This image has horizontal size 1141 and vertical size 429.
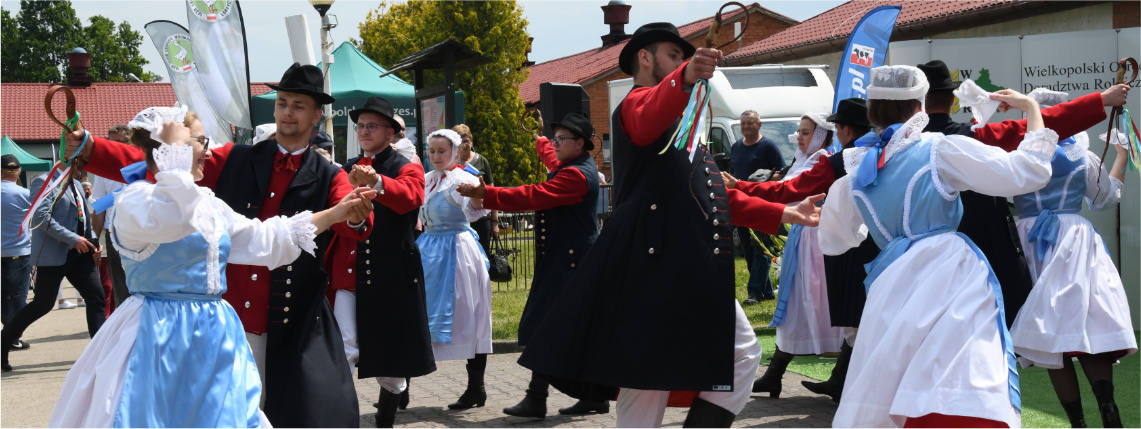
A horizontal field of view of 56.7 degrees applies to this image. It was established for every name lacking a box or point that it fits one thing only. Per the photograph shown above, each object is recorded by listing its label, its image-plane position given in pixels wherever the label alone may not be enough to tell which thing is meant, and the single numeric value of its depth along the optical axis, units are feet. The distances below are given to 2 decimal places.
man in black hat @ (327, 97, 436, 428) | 18.93
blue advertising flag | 30.48
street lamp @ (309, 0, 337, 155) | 44.68
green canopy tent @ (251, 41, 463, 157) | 52.13
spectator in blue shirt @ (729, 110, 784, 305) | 35.09
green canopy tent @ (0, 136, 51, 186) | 62.18
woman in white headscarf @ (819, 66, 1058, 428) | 12.21
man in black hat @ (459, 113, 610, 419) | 20.75
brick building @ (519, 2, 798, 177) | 101.96
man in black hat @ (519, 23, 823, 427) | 12.78
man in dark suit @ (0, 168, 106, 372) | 28.96
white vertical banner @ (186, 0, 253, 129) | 37.29
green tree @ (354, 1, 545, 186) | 91.66
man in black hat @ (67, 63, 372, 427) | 13.34
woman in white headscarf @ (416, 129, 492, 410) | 22.29
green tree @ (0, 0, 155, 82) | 170.91
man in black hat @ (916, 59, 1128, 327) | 15.21
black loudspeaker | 25.54
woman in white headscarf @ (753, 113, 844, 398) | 22.81
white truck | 47.03
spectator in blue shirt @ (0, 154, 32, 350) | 31.73
